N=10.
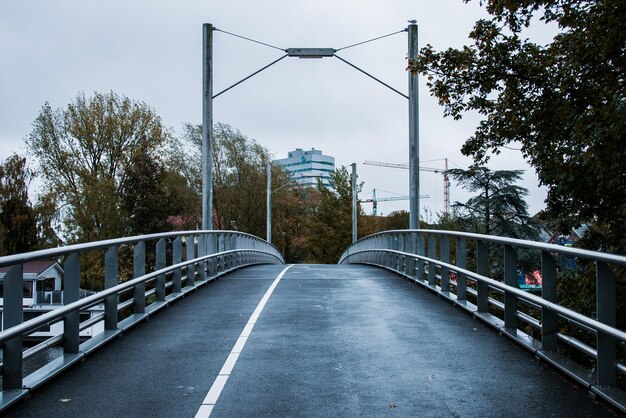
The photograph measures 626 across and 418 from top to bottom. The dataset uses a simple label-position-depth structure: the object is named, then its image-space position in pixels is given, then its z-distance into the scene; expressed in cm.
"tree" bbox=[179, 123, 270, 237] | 7225
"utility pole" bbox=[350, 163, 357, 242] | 5297
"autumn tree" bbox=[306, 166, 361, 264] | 8306
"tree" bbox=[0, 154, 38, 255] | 5838
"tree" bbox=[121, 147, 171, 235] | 6038
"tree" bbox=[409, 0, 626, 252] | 1409
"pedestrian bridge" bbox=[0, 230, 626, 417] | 621
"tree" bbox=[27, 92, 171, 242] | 5847
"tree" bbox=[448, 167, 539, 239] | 3142
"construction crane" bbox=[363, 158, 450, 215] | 16685
